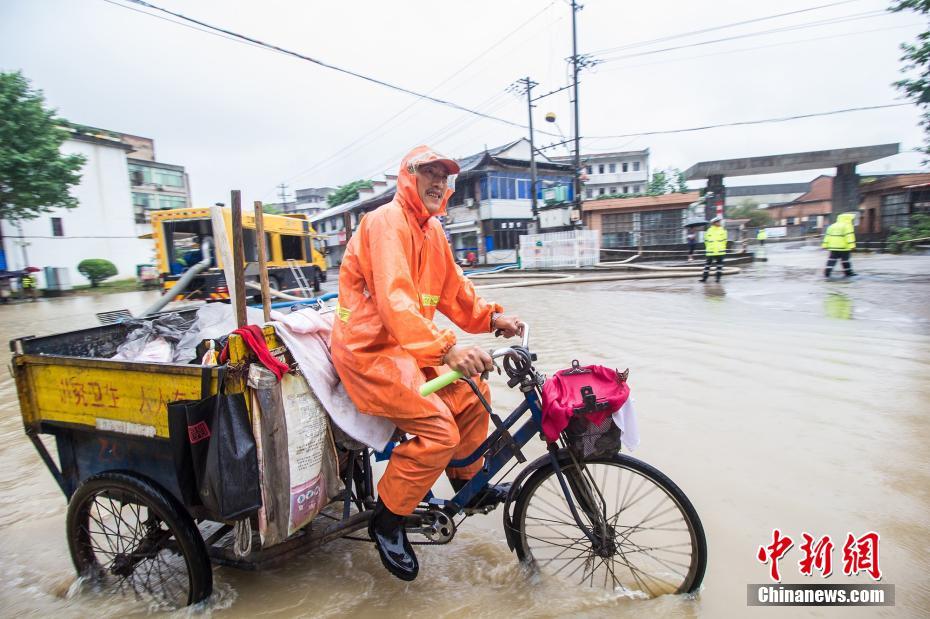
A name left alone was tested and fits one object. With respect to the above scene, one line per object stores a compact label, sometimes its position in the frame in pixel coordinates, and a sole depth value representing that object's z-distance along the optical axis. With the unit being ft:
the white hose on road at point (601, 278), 49.67
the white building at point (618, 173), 189.98
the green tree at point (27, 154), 62.49
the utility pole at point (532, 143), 79.52
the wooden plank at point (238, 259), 7.55
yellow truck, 38.45
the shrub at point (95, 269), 84.07
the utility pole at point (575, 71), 67.70
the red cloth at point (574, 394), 6.09
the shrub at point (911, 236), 62.39
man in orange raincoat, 6.21
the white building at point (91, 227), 86.53
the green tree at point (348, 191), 163.02
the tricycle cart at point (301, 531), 6.68
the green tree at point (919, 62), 44.37
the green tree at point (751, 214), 162.71
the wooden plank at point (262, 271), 8.42
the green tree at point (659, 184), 145.15
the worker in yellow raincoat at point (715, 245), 41.19
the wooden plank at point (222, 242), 8.79
